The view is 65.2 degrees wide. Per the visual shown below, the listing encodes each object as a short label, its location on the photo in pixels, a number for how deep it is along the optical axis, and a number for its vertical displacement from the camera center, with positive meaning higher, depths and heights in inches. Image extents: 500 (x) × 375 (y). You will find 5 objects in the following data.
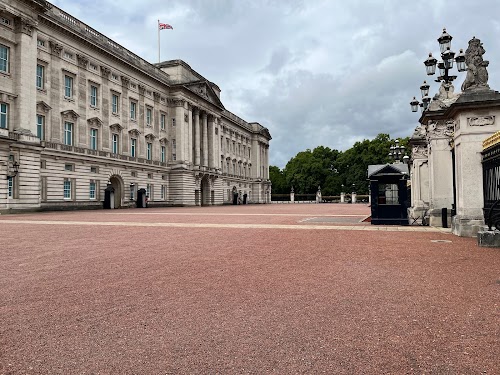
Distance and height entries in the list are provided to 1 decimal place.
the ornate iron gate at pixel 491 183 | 412.5 +12.5
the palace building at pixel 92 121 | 1309.1 +362.4
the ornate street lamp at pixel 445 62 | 627.3 +226.4
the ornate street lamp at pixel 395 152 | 1359.3 +152.2
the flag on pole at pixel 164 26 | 2142.0 +950.4
